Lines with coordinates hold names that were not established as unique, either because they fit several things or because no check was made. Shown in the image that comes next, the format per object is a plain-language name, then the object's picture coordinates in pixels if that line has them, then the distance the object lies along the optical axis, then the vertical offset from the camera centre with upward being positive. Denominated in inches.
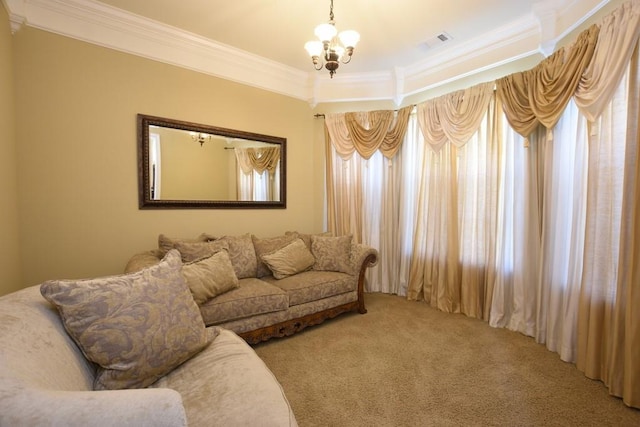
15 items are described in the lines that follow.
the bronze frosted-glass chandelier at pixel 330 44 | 81.8 +47.6
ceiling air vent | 119.0 +69.9
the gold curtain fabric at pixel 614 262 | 67.1 -14.5
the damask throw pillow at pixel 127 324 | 44.4 -20.0
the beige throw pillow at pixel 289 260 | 118.1 -23.6
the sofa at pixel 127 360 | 29.2 -21.0
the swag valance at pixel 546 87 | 82.2 +39.0
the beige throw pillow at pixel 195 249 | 102.0 -16.8
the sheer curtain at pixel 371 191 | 152.9 +7.2
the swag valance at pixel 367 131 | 149.0 +38.8
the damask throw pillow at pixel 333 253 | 128.6 -22.2
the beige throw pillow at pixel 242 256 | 114.0 -21.0
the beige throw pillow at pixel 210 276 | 86.6 -23.1
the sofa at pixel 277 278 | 93.7 -29.6
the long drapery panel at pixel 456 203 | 119.4 +0.8
